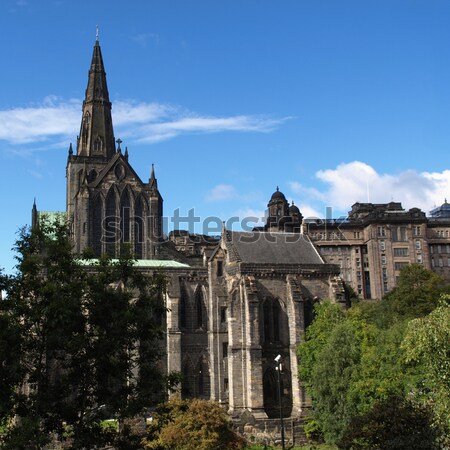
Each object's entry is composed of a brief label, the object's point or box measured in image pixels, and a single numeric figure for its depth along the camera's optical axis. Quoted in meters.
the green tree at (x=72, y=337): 23.36
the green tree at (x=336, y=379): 48.03
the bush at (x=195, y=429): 37.88
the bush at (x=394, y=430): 27.88
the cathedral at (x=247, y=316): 58.28
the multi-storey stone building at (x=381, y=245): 122.62
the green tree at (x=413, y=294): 73.88
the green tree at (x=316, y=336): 56.50
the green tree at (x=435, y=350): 30.67
